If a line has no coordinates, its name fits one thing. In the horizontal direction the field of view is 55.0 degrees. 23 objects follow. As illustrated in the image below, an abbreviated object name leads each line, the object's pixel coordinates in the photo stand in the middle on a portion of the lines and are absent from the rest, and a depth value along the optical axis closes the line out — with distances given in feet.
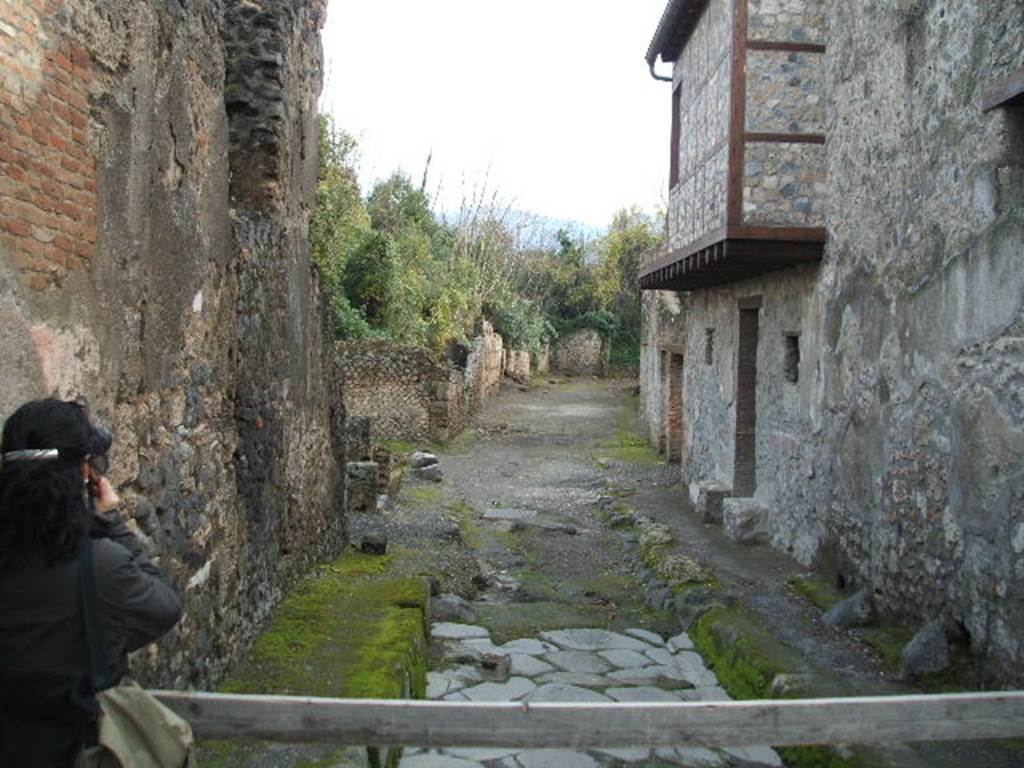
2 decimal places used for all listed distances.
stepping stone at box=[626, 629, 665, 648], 23.53
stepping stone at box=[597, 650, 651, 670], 21.89
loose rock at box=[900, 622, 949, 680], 17.94
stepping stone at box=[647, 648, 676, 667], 22.04
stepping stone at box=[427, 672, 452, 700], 19.25
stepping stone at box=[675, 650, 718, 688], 20.83
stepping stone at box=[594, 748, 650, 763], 16.85
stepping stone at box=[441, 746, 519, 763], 16.37
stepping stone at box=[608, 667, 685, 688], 20.72
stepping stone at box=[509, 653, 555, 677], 21.07
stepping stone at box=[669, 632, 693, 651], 23.02
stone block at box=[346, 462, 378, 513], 34.58
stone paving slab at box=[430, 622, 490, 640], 23.02
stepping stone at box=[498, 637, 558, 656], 22.36
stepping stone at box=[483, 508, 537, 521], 38.58
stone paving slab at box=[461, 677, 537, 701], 19.35
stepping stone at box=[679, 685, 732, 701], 19.89
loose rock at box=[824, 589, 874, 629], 22.02
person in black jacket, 7.00
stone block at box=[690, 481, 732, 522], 35.91
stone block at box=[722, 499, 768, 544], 31.94
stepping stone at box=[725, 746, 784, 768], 16.46
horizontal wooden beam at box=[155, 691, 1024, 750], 9.66
